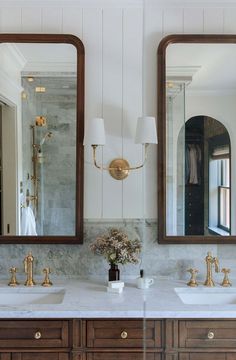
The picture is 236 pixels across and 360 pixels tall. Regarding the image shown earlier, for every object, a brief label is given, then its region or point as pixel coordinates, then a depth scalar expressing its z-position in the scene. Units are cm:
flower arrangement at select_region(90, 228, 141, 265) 210
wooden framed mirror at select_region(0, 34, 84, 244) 229
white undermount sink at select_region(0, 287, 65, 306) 208
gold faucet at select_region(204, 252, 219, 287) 221
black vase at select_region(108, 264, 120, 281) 214
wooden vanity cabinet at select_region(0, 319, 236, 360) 179
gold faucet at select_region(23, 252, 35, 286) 220
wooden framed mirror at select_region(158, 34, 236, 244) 230
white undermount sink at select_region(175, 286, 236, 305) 211
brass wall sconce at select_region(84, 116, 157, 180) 220
